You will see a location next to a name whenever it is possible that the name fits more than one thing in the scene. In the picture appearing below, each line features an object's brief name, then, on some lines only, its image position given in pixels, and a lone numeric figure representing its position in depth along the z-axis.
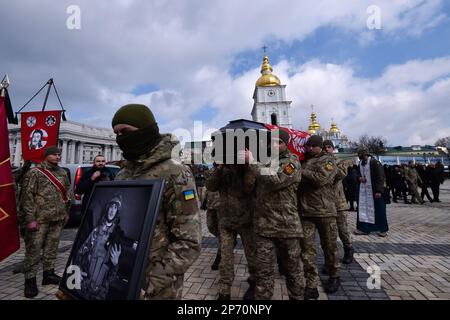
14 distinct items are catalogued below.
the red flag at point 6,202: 2.80
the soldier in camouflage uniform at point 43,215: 3.16
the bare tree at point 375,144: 47.29
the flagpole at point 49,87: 7.11
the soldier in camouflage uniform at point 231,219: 2.83
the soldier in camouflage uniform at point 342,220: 4.01
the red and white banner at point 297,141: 4.64
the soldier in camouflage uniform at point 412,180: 11.59
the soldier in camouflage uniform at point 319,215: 2.95
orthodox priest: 5.59
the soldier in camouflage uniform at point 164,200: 1.29
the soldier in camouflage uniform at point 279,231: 2.40
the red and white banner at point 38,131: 4.95
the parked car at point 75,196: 6.56
